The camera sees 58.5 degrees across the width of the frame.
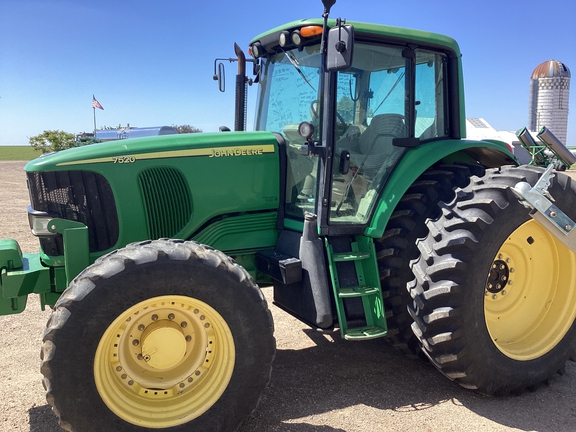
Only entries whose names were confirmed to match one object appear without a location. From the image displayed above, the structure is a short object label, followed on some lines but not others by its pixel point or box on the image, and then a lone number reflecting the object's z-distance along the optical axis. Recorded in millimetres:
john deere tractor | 2877
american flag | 40906
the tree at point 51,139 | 46031
